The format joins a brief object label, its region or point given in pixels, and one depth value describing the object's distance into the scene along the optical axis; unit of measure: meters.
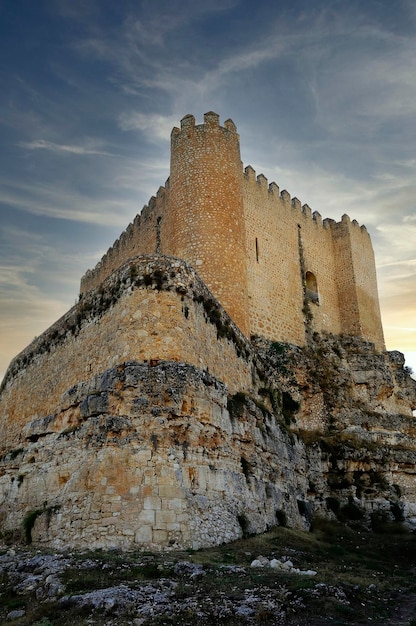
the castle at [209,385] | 12.27
